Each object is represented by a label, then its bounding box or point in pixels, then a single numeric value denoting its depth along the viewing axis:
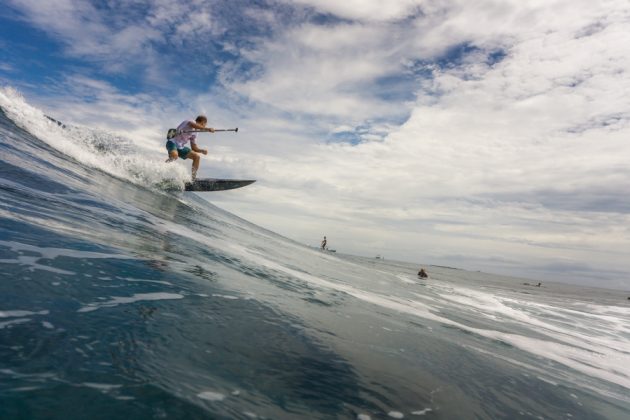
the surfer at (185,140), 16.31
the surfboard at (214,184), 18.92
